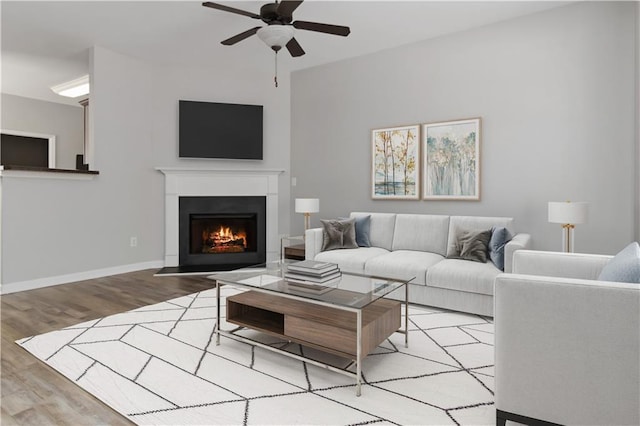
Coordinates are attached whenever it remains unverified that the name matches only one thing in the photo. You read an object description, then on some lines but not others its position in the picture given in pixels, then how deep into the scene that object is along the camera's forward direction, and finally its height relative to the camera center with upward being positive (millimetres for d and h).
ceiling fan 2957 +1559
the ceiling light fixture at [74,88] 5973 +1992
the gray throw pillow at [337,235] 4094 -269
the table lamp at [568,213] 3055 -13
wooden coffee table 2018 -625
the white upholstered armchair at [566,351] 1373 -540
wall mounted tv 5246 +1131
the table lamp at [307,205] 4738 +67
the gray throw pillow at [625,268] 1476 -238
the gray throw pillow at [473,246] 3385 -320
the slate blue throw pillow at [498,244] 3176 -288
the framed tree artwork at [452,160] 4133 +579
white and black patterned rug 1755 -934
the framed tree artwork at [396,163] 4516 +591
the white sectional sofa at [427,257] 3095 -454
